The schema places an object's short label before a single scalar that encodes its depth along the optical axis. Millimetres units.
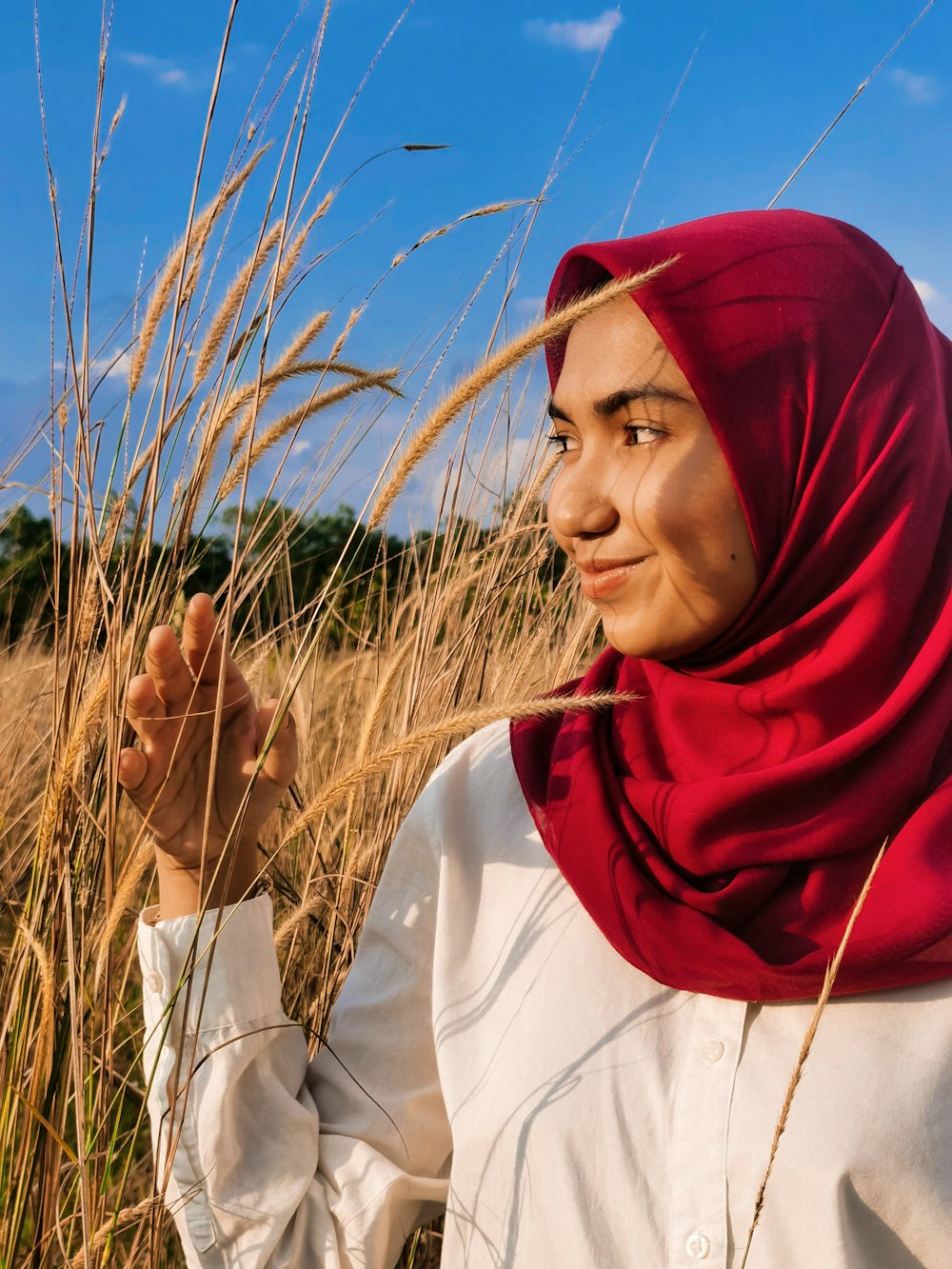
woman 942
